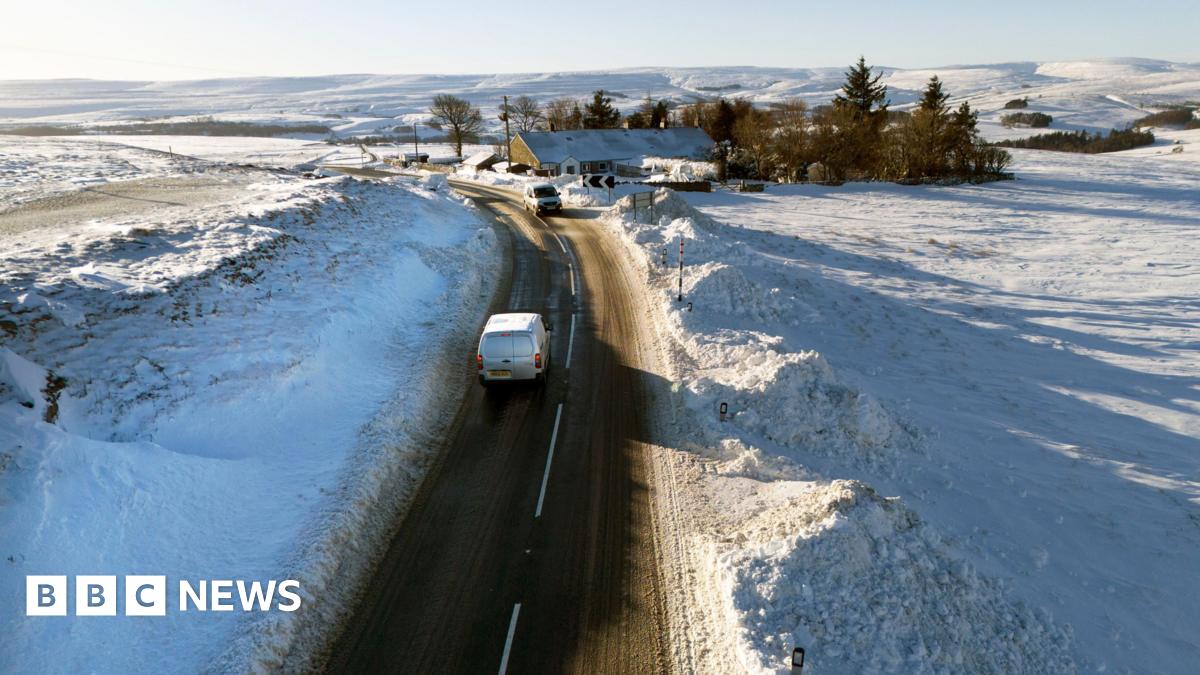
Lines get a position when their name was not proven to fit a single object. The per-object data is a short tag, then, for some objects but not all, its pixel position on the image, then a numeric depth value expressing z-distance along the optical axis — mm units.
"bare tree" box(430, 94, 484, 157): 87625
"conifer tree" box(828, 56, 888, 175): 60625
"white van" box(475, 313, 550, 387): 14500
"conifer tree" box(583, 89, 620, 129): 90688
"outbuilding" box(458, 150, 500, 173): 73312
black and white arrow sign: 35062
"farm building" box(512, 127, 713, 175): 67188
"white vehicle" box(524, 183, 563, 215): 37688
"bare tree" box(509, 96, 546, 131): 112125
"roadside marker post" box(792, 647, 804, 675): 7044
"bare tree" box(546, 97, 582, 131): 97312
